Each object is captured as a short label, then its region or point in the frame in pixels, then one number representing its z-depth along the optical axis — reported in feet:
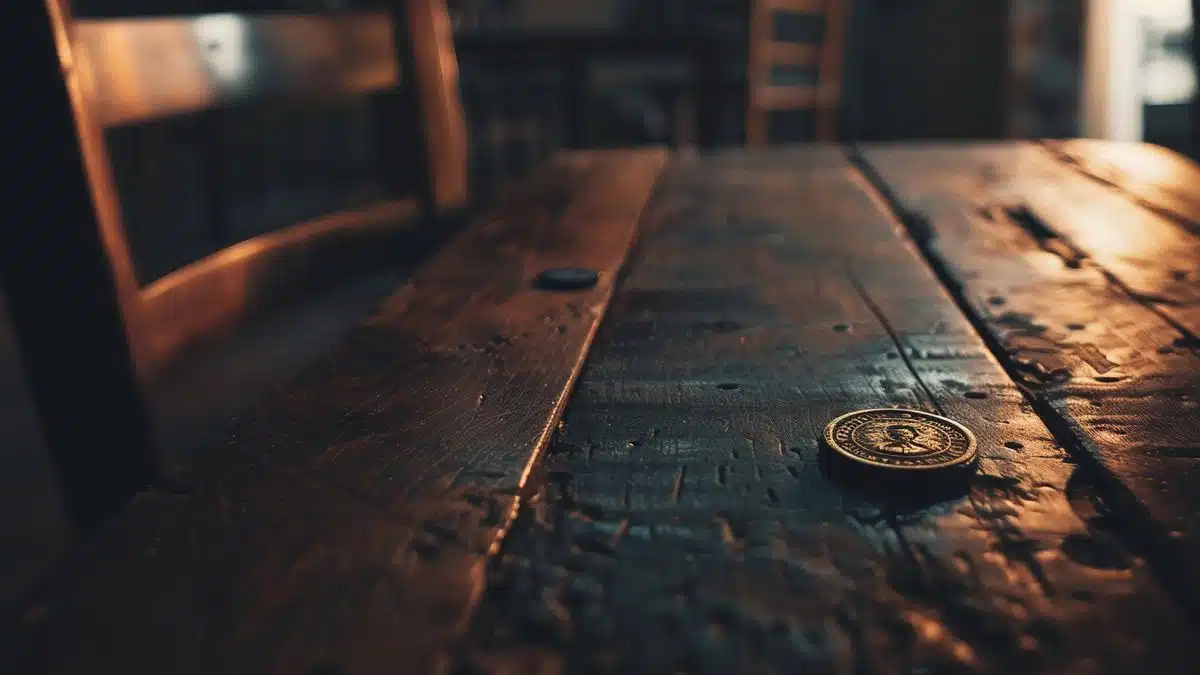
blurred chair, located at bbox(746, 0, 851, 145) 11.40
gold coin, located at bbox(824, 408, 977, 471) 1.34
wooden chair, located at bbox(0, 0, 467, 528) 2.01
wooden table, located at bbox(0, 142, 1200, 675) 1.01
